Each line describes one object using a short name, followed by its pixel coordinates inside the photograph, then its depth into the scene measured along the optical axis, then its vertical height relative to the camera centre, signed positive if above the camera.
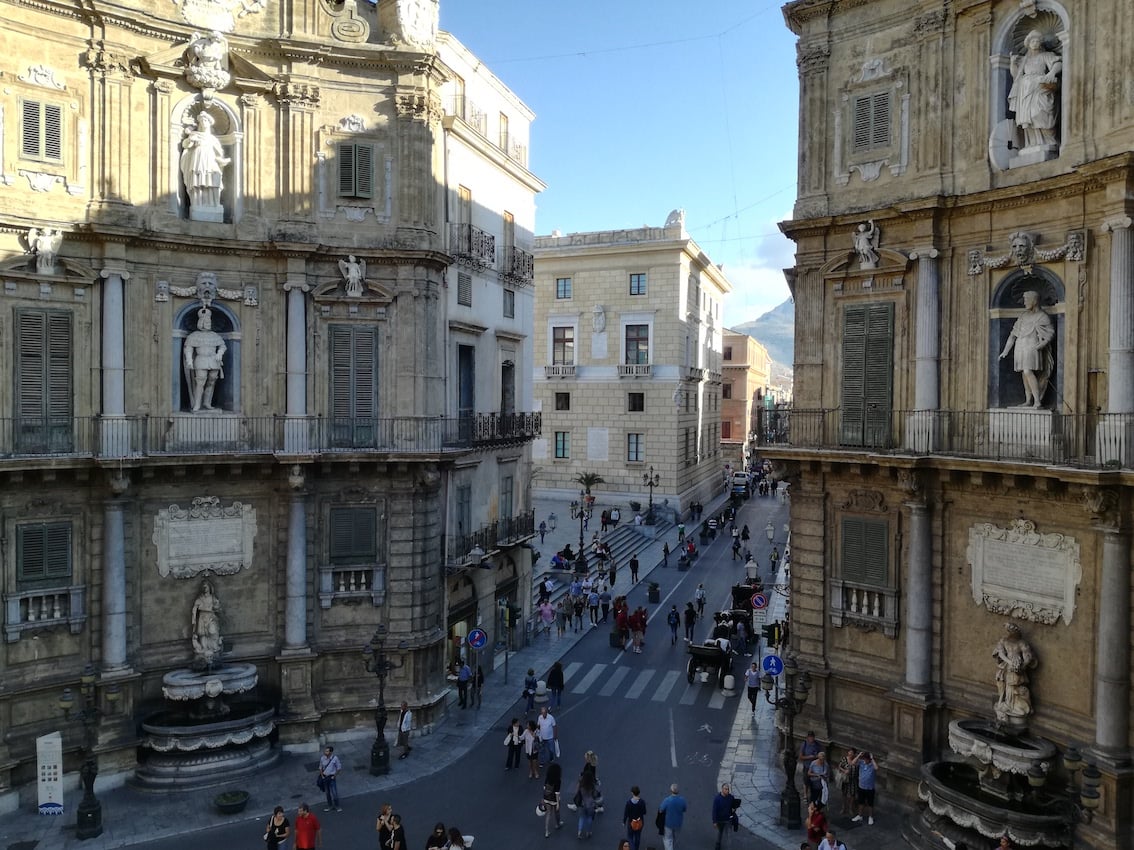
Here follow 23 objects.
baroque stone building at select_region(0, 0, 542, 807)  16.70 +1.20
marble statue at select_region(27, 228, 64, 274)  16.45 +3.25
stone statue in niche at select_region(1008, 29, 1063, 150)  14.51 +5.69
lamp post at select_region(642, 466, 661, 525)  44.94 -3.64
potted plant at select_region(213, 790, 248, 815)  15.65 -7.31
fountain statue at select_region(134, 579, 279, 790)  16.86 -6.44
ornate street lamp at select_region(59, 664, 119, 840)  14.89 -6.39
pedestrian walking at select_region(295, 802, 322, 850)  13.46 -6.74
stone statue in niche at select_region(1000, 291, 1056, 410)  14.39 +1.17
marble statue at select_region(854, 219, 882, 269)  16.50 +3.46
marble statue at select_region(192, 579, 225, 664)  18.08 -4.70
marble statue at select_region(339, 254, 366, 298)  19.11 +3.20
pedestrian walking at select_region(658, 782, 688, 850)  14.40 -6.83
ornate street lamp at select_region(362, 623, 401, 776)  17.70 -5.96
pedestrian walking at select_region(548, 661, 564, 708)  22.19 -7.11
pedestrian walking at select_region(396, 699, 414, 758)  18.66 -7.07
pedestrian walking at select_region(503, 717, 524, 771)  17.95 -7.06
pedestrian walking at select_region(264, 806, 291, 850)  13.36 -6.66
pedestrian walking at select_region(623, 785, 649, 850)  14.07 -6.80
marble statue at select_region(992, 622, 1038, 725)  14.22 -4.46
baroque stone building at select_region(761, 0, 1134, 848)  13.28 +0.35
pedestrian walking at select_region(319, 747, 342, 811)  15.90 -6.89
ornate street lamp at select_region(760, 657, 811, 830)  15.61 -6.41
